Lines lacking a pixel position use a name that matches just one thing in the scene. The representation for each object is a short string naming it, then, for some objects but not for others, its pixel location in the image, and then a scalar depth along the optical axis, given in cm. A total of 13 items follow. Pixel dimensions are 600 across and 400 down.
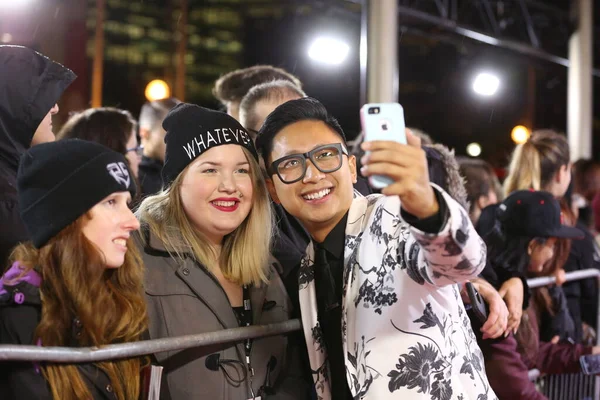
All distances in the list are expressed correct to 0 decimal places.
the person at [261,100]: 354
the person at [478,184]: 516
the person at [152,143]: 453
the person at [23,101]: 283
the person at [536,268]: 334
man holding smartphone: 184
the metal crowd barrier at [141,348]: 186
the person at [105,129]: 408
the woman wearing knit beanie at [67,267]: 195
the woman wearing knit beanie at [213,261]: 243
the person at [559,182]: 419
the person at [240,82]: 408
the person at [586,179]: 707
